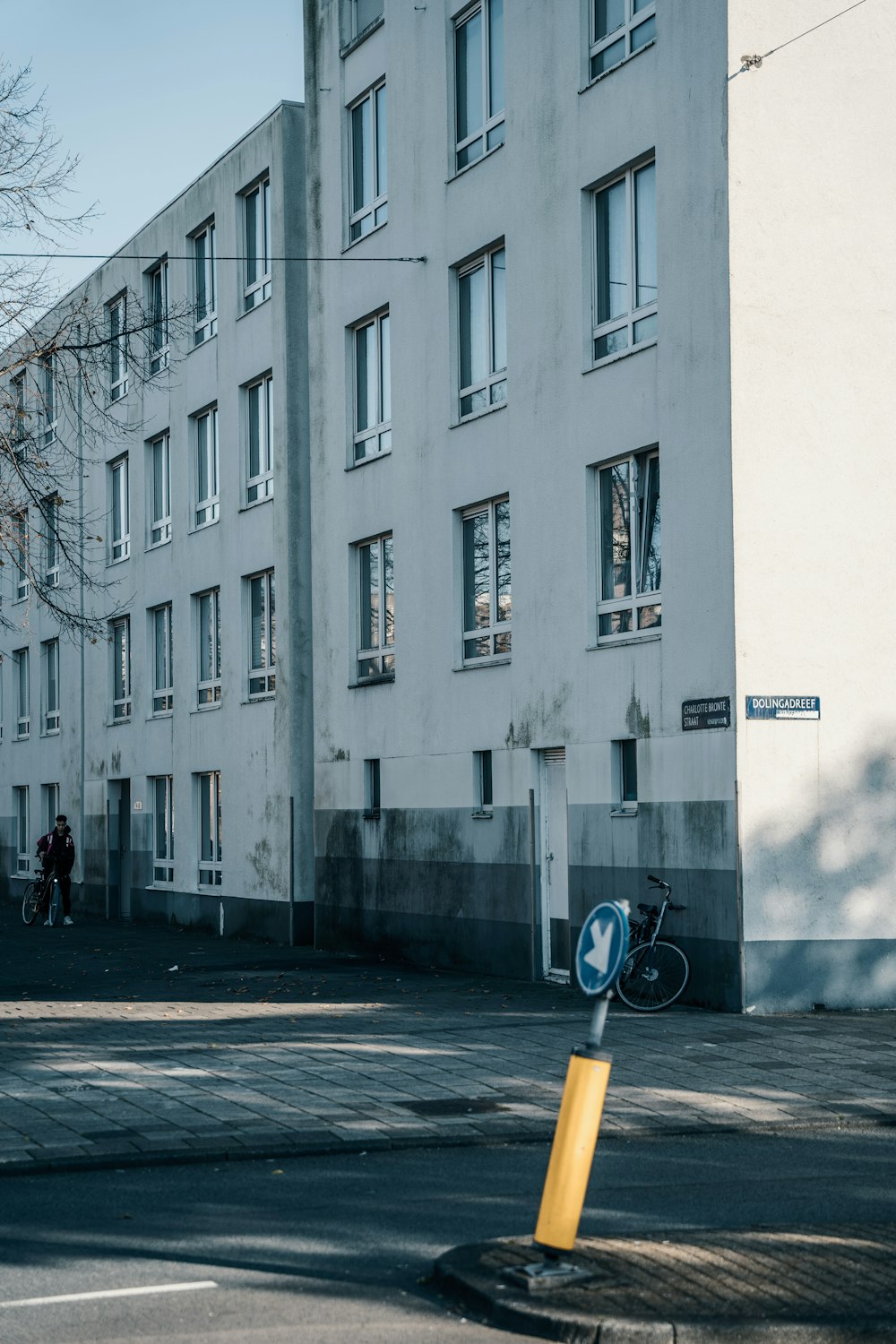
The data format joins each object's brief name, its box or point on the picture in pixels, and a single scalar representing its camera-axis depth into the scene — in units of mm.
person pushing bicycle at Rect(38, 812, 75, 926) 32094
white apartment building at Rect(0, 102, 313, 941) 26562
